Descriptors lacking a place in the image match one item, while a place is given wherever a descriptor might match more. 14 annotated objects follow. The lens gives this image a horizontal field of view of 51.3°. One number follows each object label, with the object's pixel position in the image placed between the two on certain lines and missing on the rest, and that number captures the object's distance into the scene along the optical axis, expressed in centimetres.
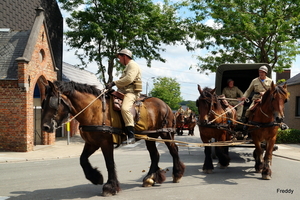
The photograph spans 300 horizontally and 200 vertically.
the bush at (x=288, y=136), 1916
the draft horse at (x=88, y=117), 592
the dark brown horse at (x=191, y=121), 2664
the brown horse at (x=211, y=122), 821
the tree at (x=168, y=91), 7075
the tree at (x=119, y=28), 2000
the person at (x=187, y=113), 2957
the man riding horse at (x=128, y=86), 641
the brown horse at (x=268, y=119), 751
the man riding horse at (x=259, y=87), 886
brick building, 1433
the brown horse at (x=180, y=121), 2612
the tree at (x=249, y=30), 1612
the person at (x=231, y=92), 1073
